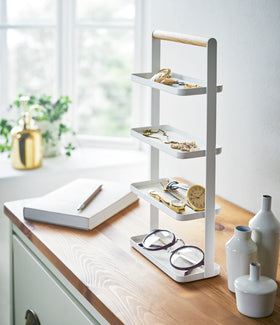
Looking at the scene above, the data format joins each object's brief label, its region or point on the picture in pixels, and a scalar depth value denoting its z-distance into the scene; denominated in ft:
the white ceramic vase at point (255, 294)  3.67
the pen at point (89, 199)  4.87
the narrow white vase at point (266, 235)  3.92
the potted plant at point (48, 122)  6.69
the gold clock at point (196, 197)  4.15
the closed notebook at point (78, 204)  4.78
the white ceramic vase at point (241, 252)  3.86
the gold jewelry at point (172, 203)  4.12
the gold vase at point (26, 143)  6.42
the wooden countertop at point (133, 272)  3.77
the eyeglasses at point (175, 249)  4.15
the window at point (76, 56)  7.26
